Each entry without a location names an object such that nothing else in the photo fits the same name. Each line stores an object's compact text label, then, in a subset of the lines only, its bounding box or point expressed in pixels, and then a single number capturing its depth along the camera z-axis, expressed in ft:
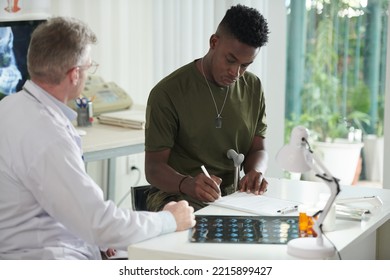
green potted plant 17.06
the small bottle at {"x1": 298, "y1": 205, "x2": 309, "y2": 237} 6.34
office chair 9.16
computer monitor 11.69
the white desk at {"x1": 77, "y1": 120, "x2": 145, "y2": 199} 10.85
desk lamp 5.75
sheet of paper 7.05
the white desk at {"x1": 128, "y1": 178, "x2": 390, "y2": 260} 5.82
